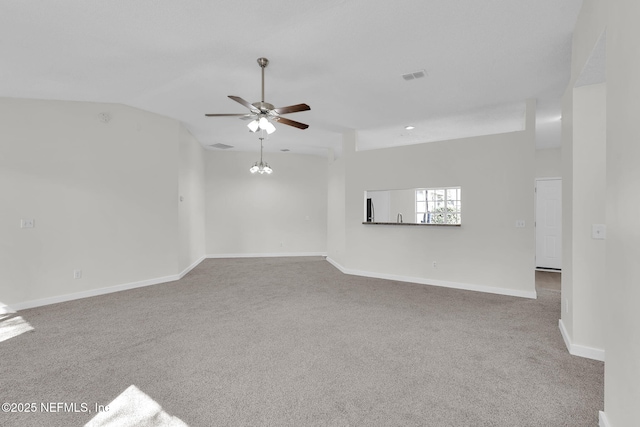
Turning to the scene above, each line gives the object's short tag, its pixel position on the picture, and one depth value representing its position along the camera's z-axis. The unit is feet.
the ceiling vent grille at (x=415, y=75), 12.10
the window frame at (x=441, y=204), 17.63
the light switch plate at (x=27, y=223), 13.53
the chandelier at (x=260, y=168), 24.25
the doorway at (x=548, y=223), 22.66
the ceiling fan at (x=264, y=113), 10.53
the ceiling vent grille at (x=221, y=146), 25.18
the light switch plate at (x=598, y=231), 8.19
